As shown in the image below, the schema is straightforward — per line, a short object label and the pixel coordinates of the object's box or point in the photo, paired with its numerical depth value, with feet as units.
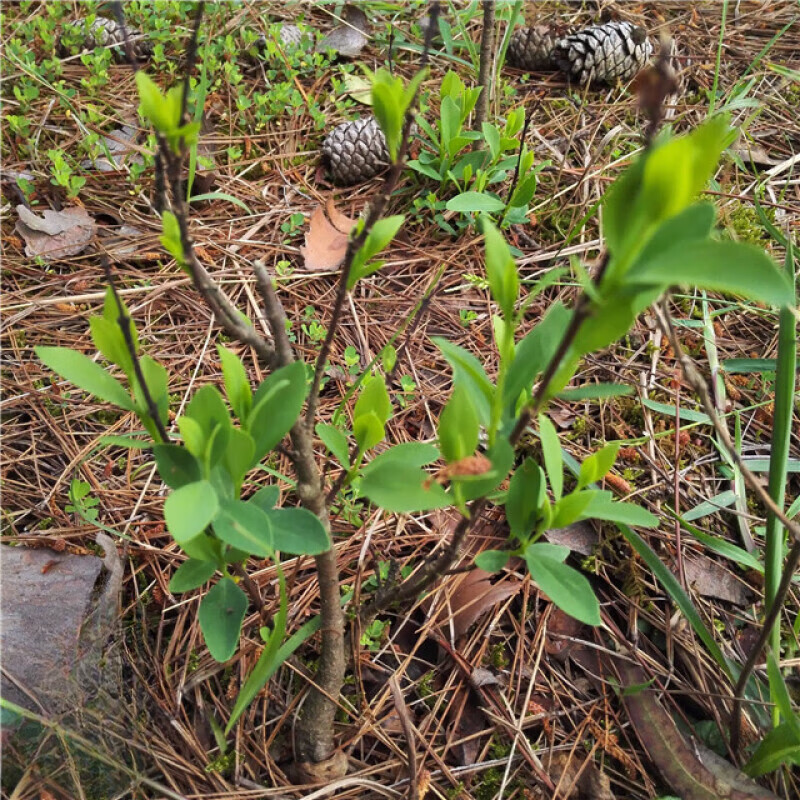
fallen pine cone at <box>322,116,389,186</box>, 2.00
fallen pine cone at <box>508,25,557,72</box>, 2.38
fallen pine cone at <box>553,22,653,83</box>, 2.29
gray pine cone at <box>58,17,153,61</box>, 2.31
